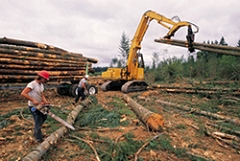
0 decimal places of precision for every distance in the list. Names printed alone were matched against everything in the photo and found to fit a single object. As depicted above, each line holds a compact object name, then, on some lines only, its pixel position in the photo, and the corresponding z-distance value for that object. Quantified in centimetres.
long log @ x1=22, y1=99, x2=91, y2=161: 302
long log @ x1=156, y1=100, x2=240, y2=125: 568
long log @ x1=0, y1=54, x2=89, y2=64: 787
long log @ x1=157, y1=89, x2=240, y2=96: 915
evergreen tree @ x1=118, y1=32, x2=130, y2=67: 2869
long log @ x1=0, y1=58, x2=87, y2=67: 774
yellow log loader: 1136
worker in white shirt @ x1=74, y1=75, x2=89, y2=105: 848
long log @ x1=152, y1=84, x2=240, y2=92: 948
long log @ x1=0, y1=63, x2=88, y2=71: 785
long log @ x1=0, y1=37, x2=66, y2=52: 805
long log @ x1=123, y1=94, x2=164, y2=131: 484
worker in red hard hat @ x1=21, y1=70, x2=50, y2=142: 396
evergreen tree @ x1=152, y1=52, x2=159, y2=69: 2163
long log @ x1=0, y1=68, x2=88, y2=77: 800
